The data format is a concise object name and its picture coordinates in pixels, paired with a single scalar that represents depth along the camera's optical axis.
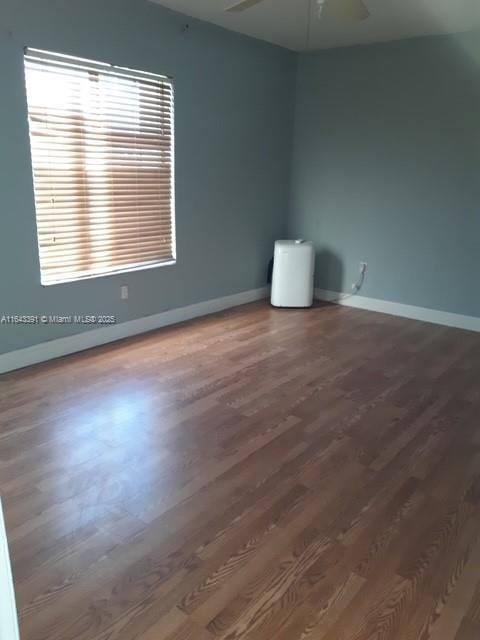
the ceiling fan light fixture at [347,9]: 2.53
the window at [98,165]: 3.21
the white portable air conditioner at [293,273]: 4.80
